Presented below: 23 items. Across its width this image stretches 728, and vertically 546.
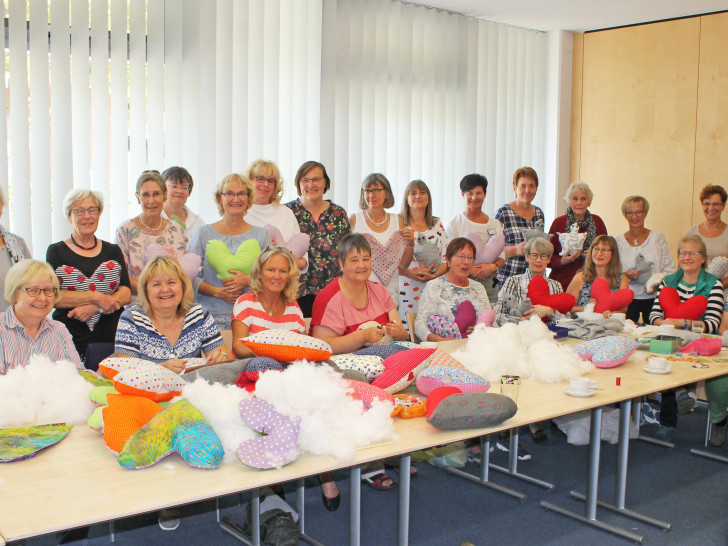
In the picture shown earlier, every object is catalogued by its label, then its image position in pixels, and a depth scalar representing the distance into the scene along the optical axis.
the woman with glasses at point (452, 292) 3.77
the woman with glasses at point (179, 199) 3.96
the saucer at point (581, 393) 2.56
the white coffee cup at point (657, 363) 2.95
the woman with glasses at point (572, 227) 4.82
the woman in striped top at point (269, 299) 3.10
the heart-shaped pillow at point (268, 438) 1.83
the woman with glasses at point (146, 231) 3.55
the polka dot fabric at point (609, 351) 3.03
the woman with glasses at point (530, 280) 3.85
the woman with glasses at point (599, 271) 4.22
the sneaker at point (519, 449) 3.79
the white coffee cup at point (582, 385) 2.58
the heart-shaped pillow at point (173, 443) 1.79
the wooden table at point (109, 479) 1.54
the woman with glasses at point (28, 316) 2.63
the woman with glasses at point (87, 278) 3.16
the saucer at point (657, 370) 2.95
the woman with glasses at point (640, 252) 4.64
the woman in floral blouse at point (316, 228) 4.05
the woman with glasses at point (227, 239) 3.46
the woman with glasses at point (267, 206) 3.91
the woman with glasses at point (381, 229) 4.22
